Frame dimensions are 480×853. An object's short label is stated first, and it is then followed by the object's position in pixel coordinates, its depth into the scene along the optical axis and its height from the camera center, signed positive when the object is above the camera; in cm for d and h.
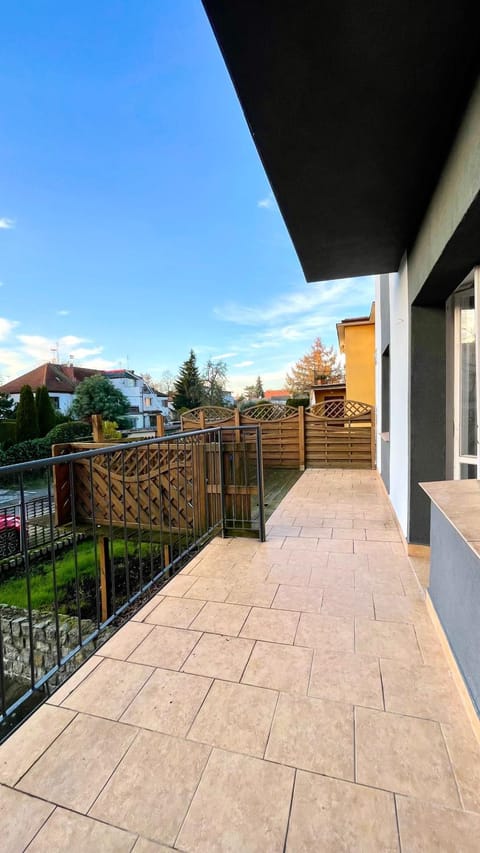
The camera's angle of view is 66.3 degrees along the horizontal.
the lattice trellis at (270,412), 936 +0
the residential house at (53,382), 2900 +287
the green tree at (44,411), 1973 +35
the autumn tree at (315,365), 2712 +339
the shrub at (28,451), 1605 -147
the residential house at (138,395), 3356 +193
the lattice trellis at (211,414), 1008 -1
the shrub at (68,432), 1688 -74
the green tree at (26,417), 1861 +2
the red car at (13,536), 598 -201
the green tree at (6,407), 1978 +62
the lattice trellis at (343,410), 823 +1
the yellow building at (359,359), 1051 +148
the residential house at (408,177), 133 +136
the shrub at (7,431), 1880 -65
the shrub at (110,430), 1699 -71
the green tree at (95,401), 2402 +102
